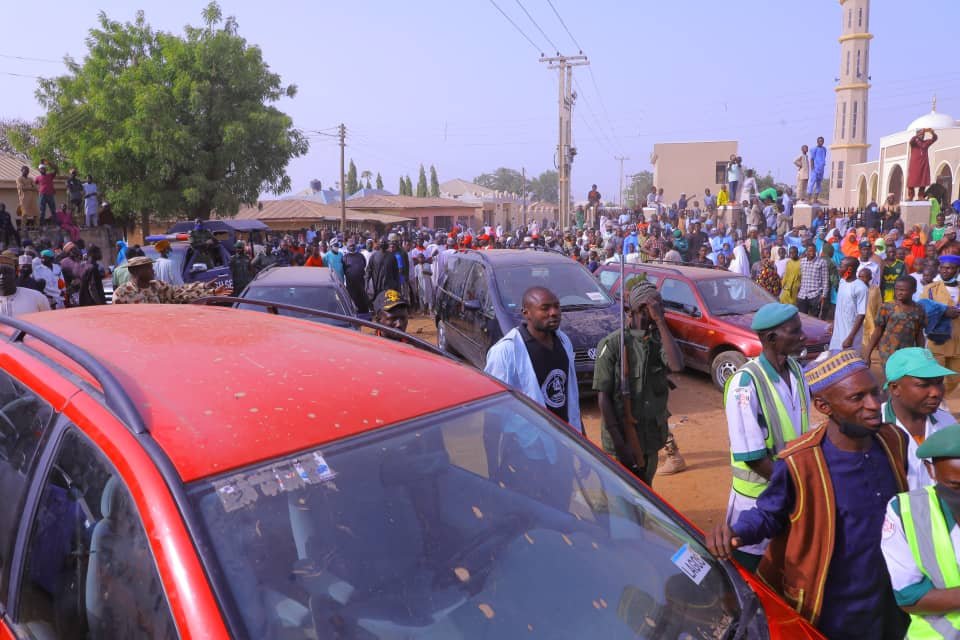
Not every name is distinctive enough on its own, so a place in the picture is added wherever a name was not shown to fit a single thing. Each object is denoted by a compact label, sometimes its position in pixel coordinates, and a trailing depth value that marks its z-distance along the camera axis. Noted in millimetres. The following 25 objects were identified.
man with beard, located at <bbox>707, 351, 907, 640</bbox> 2377
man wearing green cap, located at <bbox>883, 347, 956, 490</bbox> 2758
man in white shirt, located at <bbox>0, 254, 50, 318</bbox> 6057
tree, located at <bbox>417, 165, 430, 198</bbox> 82938
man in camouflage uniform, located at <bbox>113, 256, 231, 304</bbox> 6387
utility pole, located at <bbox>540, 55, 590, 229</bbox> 29475
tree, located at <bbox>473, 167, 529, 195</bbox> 132625
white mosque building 36281
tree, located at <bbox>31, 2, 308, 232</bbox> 22719
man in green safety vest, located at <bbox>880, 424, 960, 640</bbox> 1959
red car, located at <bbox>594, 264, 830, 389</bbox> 8898
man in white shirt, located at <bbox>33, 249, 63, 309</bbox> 9618
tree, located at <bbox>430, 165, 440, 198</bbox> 82625
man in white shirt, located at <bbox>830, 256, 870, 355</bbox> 8664
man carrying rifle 4227
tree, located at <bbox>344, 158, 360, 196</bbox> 73312
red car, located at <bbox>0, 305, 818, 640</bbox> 1588
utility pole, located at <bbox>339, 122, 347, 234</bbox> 35969
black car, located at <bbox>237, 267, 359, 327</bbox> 7982
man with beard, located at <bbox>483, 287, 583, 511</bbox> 3955
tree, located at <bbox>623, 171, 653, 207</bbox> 102238
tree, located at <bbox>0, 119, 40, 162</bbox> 24562
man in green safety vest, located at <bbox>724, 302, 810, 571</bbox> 3051
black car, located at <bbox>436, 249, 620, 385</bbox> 8070
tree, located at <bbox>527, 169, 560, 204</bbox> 136750
